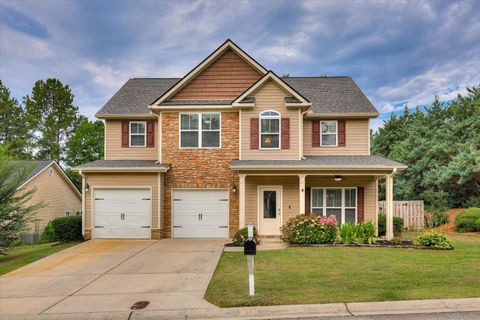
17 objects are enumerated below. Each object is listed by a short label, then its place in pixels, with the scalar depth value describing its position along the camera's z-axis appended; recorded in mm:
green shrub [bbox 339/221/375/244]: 12891
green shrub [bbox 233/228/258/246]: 13172
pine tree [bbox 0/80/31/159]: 35875
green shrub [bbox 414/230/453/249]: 11998
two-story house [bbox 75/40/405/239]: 15398
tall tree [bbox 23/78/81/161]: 37000
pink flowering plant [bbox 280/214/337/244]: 13148
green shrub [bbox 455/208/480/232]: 17234
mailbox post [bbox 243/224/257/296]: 6630
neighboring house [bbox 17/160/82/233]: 23692
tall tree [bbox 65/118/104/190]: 34594
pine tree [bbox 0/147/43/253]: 11516
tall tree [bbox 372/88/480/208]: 21281
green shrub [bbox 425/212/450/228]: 19734
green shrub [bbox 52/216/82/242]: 15562
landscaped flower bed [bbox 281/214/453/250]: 12781
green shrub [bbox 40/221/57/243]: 20892
